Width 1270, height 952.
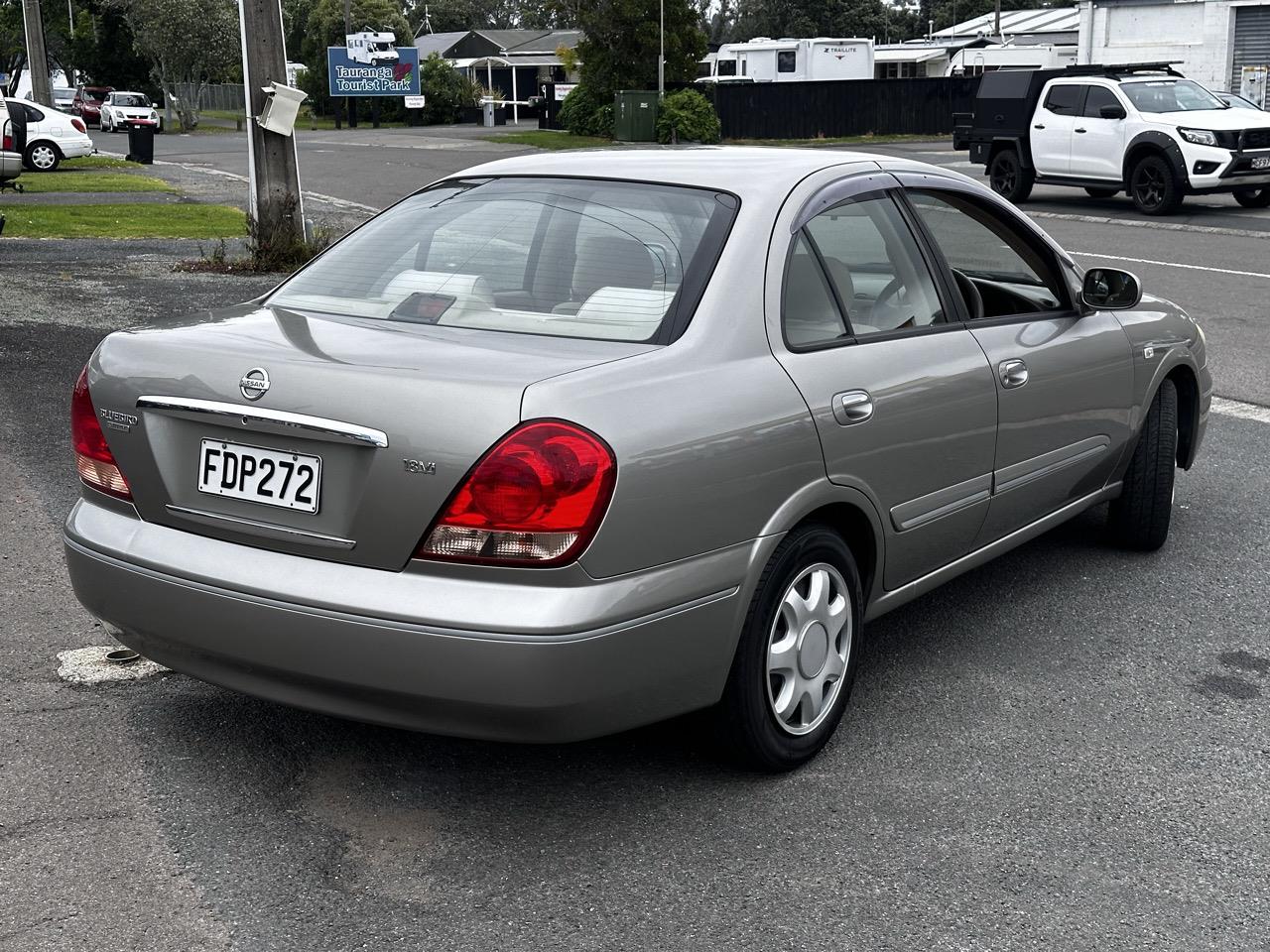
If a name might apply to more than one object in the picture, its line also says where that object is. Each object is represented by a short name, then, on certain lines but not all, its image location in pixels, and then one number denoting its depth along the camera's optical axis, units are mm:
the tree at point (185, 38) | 61969
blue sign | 40231
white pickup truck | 20328
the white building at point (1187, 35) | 37188
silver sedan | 3176
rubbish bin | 35969
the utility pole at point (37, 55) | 34125
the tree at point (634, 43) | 50719
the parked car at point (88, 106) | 64100
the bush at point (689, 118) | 43594
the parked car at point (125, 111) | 56125
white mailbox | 13602
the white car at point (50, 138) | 30062
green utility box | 43719
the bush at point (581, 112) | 51978
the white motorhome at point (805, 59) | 59969
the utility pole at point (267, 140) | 13719
